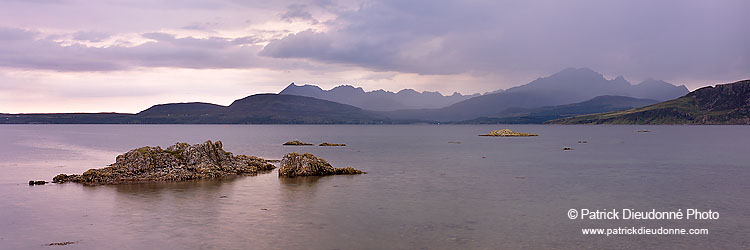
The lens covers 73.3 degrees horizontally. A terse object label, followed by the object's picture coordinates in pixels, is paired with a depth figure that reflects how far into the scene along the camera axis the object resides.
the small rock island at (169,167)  40.44
